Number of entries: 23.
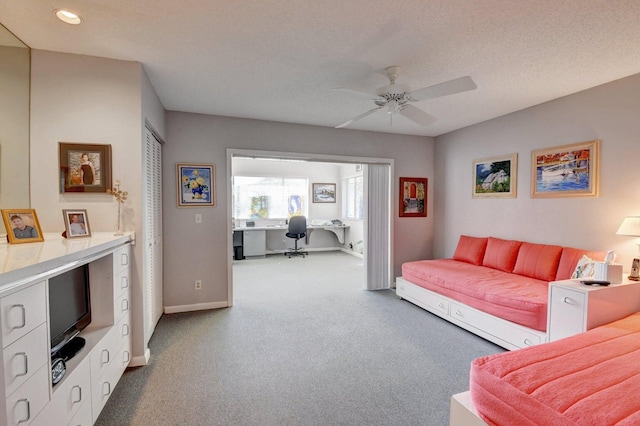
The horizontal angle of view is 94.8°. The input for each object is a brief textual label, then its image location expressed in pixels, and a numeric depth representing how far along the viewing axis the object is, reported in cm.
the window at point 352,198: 761
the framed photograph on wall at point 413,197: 468
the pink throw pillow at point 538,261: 304
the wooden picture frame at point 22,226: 167
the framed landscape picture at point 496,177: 363
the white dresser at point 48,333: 103
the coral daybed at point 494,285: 252
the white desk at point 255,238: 695
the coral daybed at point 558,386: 112
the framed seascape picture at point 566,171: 287
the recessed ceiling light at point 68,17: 174
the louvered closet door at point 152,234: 257
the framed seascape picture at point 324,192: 813
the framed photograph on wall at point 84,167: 219
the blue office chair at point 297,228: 684
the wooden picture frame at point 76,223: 197
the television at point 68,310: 149
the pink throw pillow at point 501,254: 349
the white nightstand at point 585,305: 209
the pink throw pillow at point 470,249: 389
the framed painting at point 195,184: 357
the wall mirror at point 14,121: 191
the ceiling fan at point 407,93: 205
